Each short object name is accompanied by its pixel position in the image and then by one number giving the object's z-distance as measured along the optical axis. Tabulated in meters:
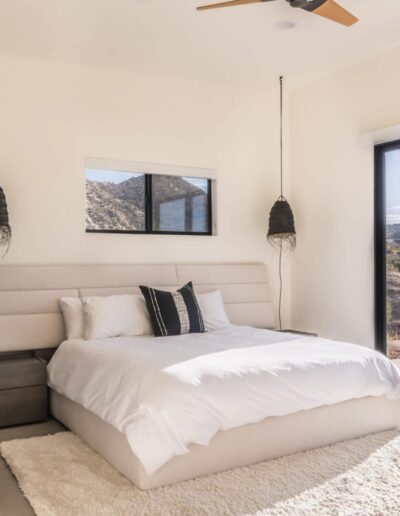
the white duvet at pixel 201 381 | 2.69
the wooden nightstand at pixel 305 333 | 4.88
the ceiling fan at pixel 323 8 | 3.04
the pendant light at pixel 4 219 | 4.15
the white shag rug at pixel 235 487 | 2.51
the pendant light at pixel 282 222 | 5.20
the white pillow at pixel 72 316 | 4.19
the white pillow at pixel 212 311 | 4.51
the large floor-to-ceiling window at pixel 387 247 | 4.62
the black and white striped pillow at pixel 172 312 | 4.15
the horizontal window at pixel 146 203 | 4.91
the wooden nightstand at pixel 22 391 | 3.75
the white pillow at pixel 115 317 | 4.09
